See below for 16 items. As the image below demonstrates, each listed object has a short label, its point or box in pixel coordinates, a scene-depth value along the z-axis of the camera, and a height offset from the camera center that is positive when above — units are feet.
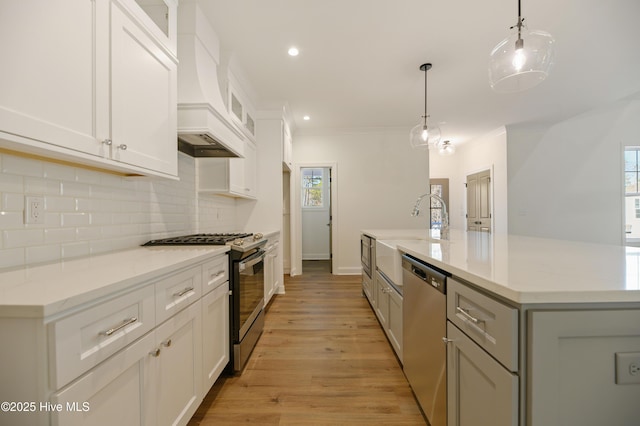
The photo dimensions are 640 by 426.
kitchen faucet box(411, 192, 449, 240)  7.51 -0.35
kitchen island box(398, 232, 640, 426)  2.31 -1.25
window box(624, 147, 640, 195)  16.81 +2.54
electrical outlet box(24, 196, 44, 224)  3.62 +0.06
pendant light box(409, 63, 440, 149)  9.84 +2.94
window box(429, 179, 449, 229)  24.22 +2.30
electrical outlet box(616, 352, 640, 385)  2.33 -1.39
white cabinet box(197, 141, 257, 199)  8.59 +1.25
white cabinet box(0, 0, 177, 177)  2.74 +1.72
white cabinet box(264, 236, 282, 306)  9.84 -2.34
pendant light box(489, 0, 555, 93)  5.19 +3.19
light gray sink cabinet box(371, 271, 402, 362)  6.30 -2.69
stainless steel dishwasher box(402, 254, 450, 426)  3.84 -2.10
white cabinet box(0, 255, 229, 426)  2.13 -1.50
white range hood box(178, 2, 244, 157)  6.15 +3.04
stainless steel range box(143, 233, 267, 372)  5.93 -1.79
